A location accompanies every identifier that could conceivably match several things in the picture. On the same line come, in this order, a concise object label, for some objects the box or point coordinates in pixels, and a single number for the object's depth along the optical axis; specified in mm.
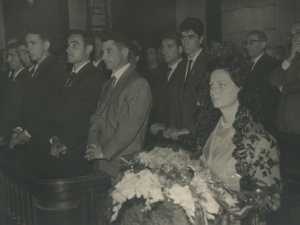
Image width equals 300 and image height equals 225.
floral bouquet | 1646
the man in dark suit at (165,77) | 4617
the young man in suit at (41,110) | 4488
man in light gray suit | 3465
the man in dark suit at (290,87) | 4200
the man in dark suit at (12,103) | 5121
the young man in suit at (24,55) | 5852
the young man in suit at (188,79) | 4043
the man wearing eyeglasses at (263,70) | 4578
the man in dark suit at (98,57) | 6309
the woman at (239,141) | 2092
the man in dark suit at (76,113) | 4027
